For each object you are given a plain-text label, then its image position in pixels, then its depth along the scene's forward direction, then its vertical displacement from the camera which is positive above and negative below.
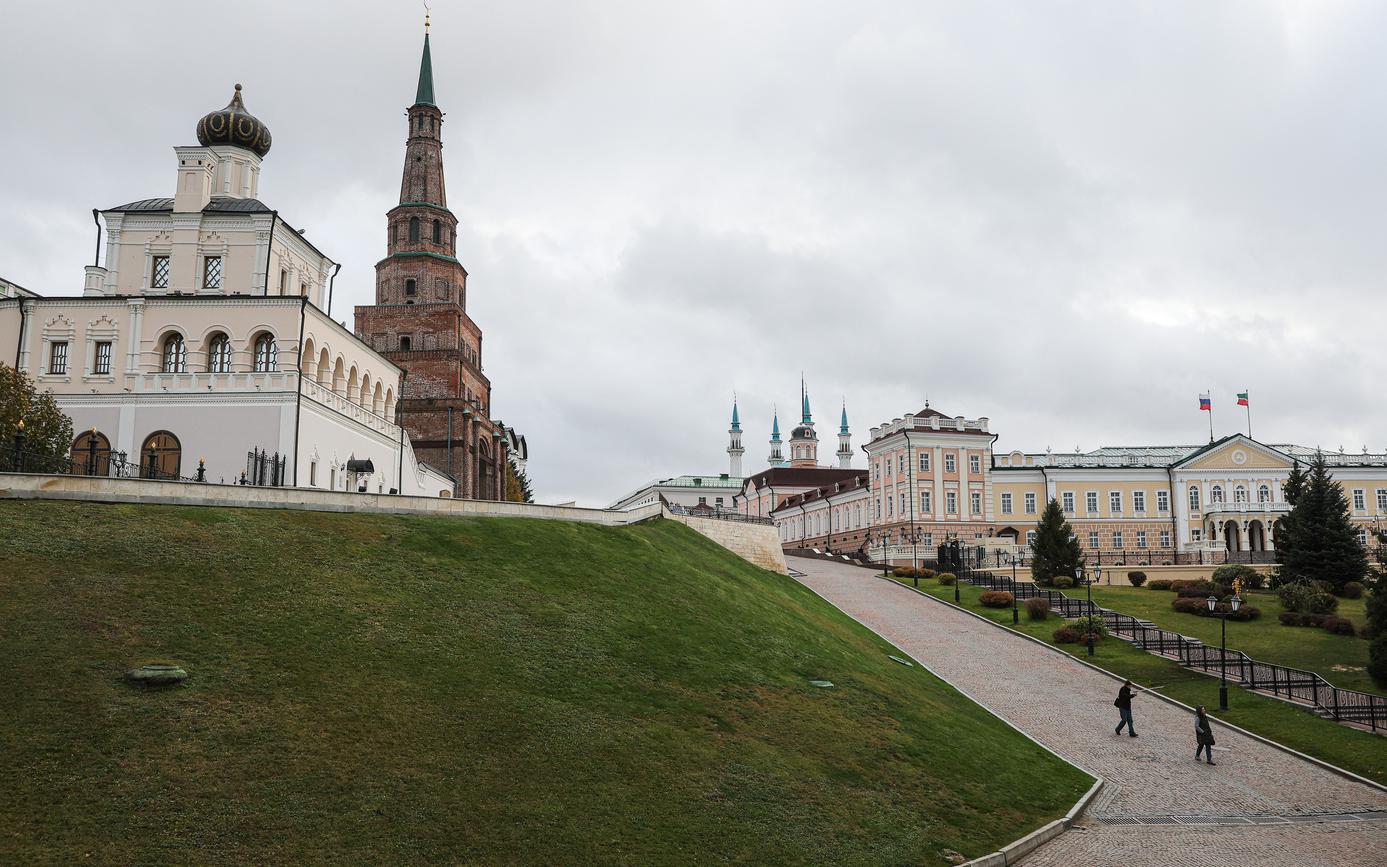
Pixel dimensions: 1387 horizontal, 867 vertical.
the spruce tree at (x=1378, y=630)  33.66 -2.37
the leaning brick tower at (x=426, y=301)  67.50 +16.54
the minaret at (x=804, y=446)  154.62 +15.88
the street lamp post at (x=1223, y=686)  32.00 -3.98
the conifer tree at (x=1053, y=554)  61.25 +0.10
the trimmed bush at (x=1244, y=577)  58.62 -1.16
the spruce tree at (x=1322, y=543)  56.03 +0.71
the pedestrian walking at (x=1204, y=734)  26.56 -4.45
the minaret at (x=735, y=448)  177.88 +18.09
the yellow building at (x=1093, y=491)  85.06 +5.32
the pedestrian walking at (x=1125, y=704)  29.06 -4.04
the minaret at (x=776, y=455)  180.44 +17.14
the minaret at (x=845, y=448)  170.88 +17.41
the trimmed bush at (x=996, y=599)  51.66 -2.12
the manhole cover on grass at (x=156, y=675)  17.34 -1.99
